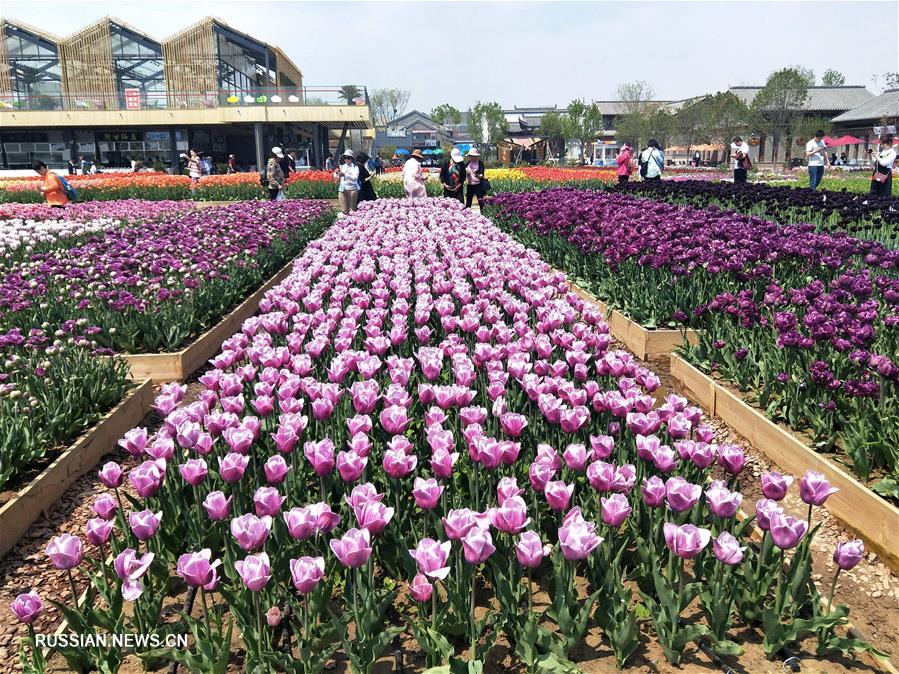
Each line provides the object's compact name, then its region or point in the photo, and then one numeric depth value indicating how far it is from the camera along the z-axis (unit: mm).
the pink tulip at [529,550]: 2303
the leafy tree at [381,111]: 130575
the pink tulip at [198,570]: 2213
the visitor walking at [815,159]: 17828
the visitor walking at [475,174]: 16047
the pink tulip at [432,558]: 2203
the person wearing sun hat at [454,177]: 16844
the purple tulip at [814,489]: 2572
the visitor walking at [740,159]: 18127
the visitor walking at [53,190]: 15477
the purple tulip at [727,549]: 2377
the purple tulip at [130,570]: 2279
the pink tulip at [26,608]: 2348
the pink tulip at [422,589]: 2334
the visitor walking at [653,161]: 18938
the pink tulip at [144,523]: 2570
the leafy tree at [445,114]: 119144
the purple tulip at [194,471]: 2861
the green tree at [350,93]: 37500
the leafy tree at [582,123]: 81188
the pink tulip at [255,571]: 2240
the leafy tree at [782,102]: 53375
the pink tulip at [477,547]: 2293
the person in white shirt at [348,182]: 16516
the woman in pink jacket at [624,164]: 19719
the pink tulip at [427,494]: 2555
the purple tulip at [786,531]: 2371
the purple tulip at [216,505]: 2600
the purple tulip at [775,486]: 2564
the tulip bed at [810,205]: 9398
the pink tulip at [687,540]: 2346
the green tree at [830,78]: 106619
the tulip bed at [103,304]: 4543
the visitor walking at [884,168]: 14398
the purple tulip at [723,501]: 2561
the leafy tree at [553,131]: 86812
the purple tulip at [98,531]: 2594
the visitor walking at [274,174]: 18844
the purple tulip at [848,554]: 2365
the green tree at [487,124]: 89562
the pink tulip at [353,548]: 2242
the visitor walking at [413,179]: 17516
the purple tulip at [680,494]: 2526
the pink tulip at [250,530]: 2377
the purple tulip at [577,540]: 2282
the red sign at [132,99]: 40938
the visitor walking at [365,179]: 17750
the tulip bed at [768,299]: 4121
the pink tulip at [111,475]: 2877
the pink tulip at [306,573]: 2238
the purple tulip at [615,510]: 2480
